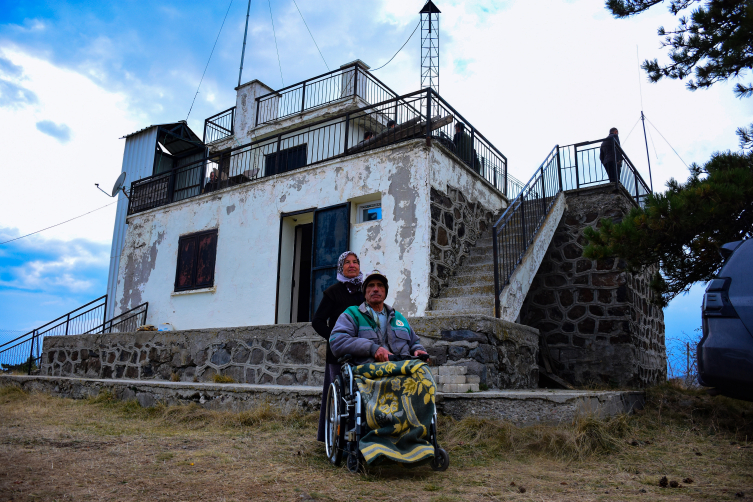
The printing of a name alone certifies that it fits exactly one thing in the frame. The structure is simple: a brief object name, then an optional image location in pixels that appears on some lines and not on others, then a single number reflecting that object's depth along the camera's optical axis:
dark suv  3.19
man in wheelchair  3.11
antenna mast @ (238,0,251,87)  16.40
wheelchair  3.19
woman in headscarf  4.01
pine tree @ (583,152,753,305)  4.60
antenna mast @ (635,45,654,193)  11.48
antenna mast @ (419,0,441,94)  18.44
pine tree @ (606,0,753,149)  4.91
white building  7.75
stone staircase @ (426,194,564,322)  6.89
